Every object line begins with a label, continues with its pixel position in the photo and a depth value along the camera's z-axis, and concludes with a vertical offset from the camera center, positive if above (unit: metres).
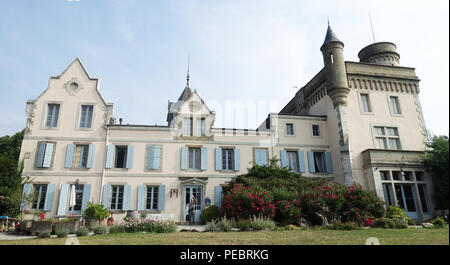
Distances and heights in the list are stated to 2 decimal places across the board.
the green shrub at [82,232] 10.80 -0.76
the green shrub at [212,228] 12.30 -0.79
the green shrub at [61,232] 10.45 -0.74
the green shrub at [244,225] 12.18 -0.68
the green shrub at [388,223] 12.62 -0.73
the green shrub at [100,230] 11.32 -0.73
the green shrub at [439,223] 12.96 -0.82
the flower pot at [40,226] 11.73 -0.56
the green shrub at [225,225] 12.37 -0.69
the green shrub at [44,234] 10.62 -0.80
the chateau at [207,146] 18.48 +4.42
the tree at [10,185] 15.93 +1.56
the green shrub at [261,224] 12.17 -0.67
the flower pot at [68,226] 11.58 -0.56
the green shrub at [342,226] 11.34 -0.74
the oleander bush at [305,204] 13.98 +0.19
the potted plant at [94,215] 14.12 -0.18
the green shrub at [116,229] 11.49 -0.72
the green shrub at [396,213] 15.67 -0.38
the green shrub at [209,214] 17.48 -0.28
